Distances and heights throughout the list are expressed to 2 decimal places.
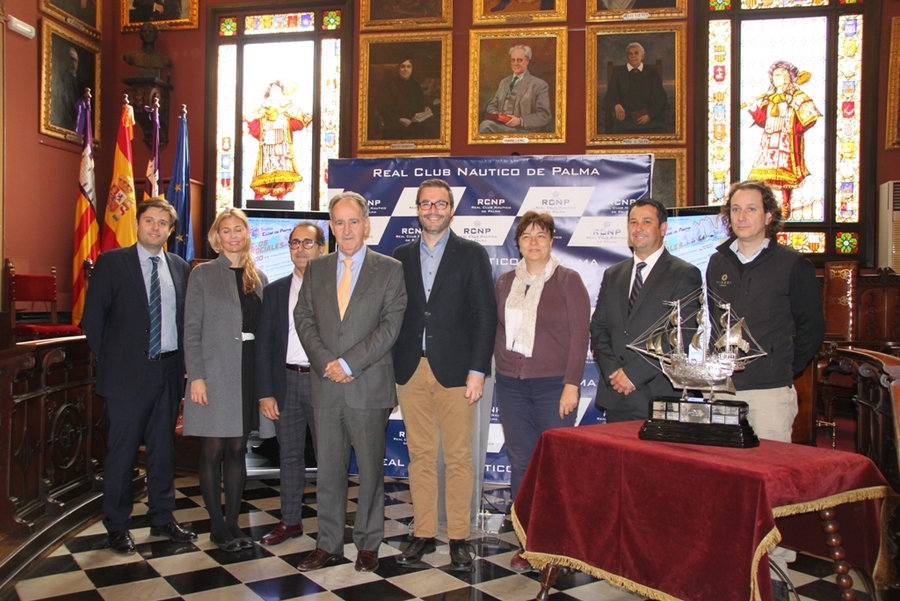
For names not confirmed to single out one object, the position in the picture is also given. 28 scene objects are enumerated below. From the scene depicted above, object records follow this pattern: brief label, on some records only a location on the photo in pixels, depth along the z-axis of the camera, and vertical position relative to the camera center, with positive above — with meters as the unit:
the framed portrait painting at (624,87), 7.67 +2.24
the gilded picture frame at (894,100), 7.42 +2.02
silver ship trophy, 2.33 -0.29
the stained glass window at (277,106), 8.36 +2.15
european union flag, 7.59 +1.01
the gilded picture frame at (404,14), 8.02 +3.11
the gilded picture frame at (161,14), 8.53 +3.27
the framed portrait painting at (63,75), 7.58 +2.33
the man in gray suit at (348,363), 3.10 -0.30
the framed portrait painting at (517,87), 7.84 +2.25
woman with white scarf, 3.30 -0.23
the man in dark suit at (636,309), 3.02 -0.06
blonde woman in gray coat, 3.31 -0.33
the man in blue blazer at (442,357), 3.20 -0.29
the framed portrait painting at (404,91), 8.03 +2.24
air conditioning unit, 7.25 +0.73
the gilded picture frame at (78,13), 7.71 +3.03
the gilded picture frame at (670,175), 7.66 +1.27
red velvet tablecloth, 2.00 -0.64
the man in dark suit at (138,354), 3.35 -0.30
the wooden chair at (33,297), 6.84 -0.09
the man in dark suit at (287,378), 3.42 -0.42
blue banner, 4.39 +0.56
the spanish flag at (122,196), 7.59 +0.99
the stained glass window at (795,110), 7.56 +1.97
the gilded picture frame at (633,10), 7.68 +3.04
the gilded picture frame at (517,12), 7.86 +3.08
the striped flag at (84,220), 7.41 +0.72
